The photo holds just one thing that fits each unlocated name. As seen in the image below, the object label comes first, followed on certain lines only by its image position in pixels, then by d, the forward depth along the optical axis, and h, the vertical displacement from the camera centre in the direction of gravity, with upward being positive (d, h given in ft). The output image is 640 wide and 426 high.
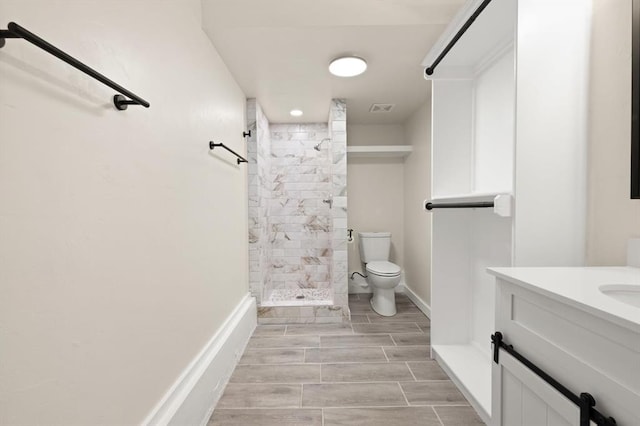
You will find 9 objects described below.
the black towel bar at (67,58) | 1.85 +1.14
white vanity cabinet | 1.94 -1.13
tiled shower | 11.66 -0.02
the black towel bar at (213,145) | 5.73 +1.30
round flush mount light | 6.56 +3.38
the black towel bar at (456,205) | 4.97 +0.07
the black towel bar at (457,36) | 4.50 +3.08
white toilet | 9.44 -2.09
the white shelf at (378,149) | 10.74 +2.24
